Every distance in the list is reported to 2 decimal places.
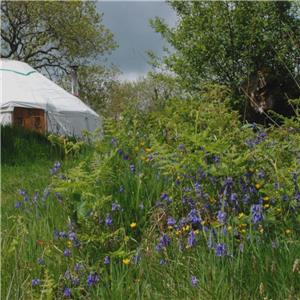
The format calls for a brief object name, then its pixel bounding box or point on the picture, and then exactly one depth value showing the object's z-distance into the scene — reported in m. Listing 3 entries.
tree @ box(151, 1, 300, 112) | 10.19
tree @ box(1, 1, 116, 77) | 25.58
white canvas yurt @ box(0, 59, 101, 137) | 15.49
